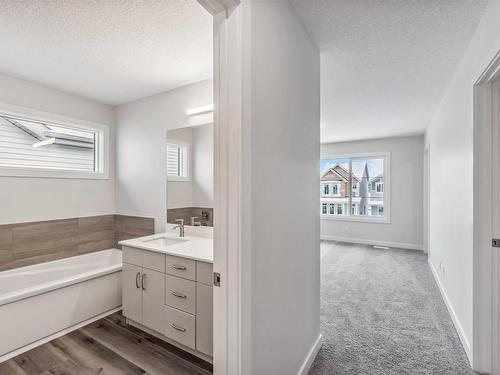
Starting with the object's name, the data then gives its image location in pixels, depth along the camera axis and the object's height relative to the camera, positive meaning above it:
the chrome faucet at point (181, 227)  2.78 -0.43
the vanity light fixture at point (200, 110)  2.70 +0.82
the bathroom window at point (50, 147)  2.71 +0.47
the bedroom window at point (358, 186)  5.79 +0.03
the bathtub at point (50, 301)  2.02 -1.00
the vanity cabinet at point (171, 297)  1.93 -0.89
